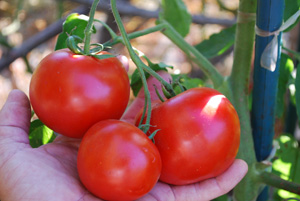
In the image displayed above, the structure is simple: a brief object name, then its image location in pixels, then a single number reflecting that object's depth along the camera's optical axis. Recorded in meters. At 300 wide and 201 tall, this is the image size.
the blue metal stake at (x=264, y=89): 0.76
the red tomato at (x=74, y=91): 0.66
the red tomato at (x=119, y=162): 0.61
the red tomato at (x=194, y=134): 0.65
